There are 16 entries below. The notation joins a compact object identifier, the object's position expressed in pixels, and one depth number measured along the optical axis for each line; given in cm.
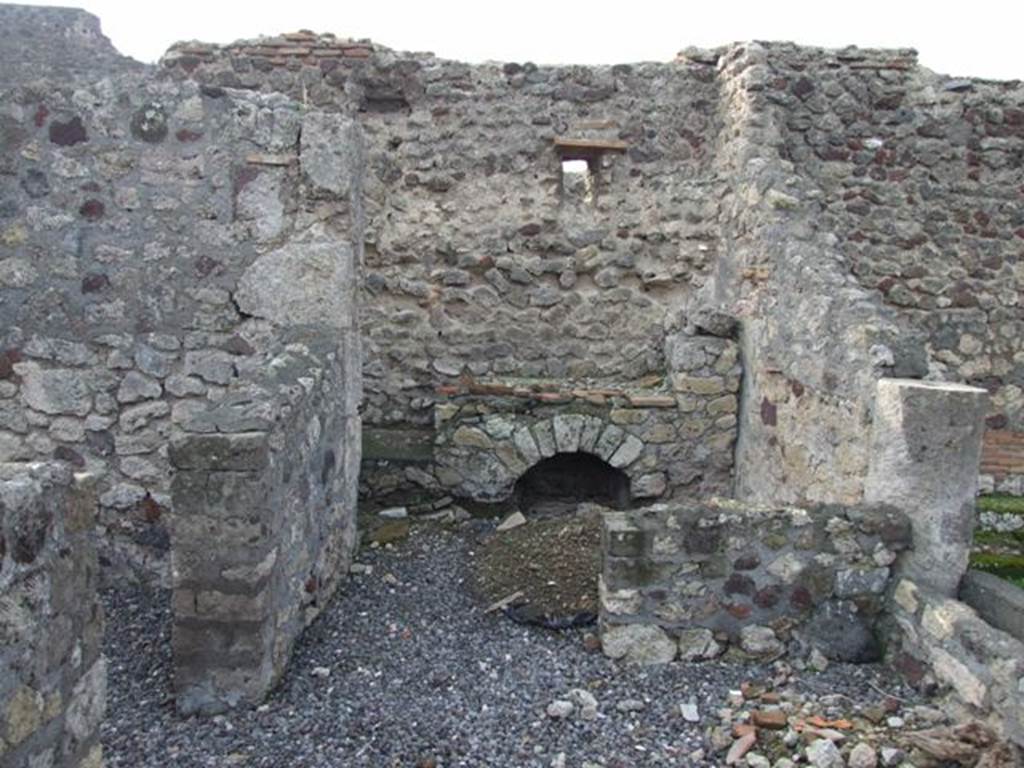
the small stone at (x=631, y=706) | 399
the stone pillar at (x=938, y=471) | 432
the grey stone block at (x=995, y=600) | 406
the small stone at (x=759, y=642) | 442
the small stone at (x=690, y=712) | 389
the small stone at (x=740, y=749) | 355
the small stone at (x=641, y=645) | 444
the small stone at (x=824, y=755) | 345
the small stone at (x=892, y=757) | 346
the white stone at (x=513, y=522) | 647
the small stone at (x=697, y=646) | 443
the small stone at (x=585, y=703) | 393
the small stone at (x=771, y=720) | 373
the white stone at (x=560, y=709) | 392
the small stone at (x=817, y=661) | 432
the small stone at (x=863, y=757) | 344
